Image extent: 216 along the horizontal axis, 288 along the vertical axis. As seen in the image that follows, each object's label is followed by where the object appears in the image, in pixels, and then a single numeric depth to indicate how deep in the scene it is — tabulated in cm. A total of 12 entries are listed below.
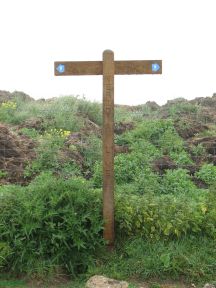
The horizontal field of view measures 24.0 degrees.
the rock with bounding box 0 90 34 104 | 1645
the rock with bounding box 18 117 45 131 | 1124
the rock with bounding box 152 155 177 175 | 871
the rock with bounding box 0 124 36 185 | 822
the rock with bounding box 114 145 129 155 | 977
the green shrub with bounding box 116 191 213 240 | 591
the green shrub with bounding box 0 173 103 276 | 563
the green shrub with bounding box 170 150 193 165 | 914
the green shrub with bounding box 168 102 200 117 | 1351
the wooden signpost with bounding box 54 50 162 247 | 604
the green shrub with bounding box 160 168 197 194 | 772
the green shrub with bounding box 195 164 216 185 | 838
